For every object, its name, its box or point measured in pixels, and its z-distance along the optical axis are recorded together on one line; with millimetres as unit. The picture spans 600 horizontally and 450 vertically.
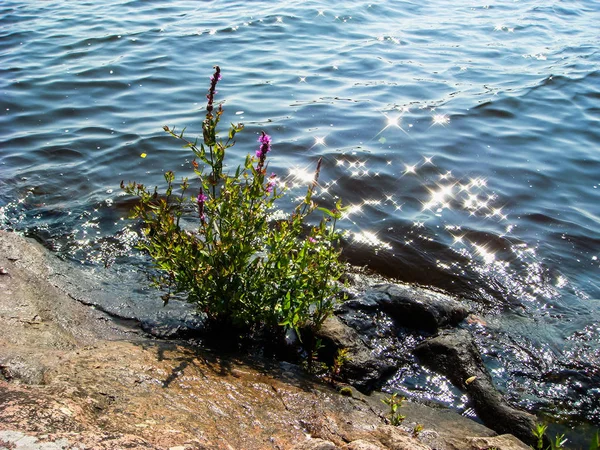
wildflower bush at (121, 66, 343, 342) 4066
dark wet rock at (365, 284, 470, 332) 5348
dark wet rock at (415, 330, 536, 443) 4227
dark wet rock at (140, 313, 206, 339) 4602
